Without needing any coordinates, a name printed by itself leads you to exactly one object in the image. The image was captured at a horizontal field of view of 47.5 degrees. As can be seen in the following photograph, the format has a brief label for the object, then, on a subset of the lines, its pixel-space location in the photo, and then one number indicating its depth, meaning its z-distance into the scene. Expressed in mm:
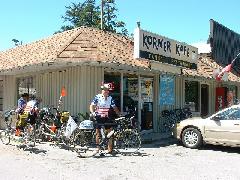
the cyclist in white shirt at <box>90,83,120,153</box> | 7108
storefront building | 8983
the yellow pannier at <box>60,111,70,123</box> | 7973
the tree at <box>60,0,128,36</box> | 33215
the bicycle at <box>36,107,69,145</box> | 7681
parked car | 7874
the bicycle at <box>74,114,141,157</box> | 7037
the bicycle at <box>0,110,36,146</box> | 7722
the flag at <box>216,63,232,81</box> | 12955
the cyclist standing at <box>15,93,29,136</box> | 8206
